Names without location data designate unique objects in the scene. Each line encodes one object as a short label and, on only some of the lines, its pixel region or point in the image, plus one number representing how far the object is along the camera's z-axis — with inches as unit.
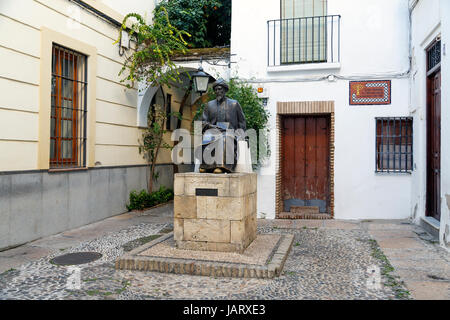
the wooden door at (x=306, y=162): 346.9
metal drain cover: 208.3
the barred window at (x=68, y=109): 282.0
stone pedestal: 207.0
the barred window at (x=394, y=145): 321.7
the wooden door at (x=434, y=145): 269.0
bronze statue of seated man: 220.2
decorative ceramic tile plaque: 320.2
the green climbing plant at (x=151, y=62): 344.9
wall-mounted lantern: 305.9
